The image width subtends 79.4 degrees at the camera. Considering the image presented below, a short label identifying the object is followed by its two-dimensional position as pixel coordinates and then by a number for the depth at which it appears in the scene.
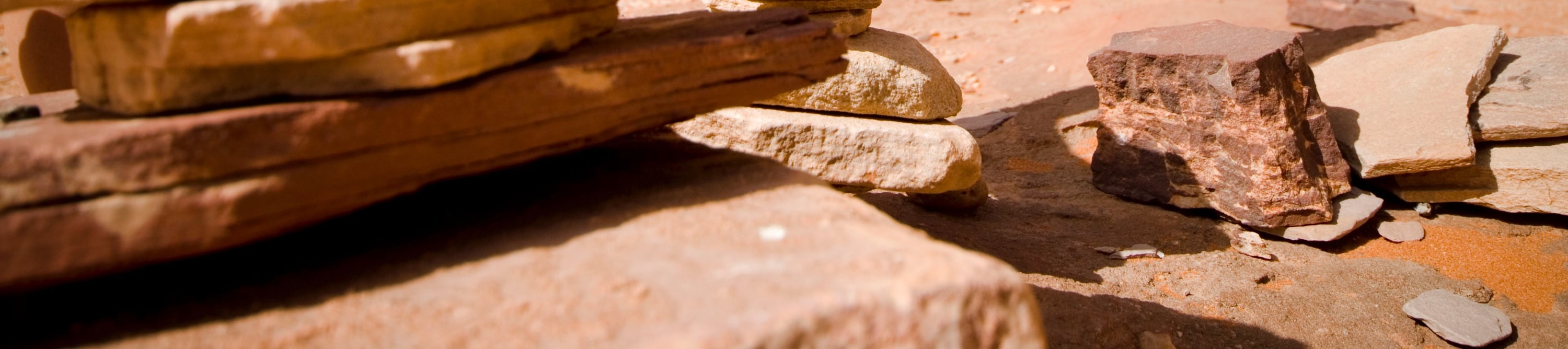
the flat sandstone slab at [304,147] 1.36
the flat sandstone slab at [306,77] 1.52
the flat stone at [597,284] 1.27
